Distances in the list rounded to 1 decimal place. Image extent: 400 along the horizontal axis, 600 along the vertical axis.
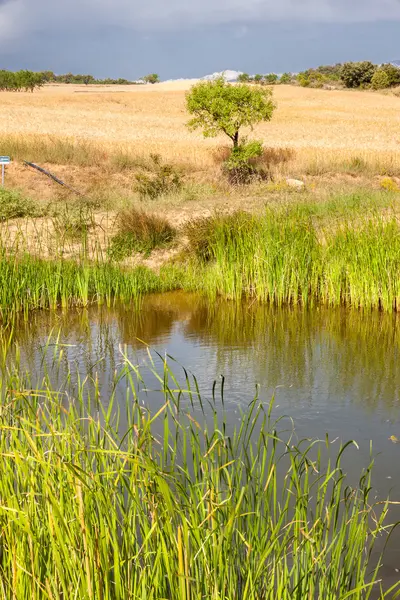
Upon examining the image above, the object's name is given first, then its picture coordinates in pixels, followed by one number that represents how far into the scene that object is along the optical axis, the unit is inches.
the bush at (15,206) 602.9
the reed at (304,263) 396.2
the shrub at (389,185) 875.2
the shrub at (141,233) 549.0
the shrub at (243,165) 938.7
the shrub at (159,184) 757.3
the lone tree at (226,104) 976.9
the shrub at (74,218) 547.8
